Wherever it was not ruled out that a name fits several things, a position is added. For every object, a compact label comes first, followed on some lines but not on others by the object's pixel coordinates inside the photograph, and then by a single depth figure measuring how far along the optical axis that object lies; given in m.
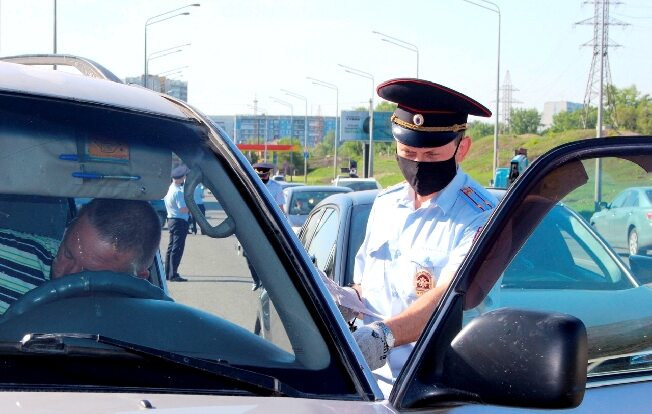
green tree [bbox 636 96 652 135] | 42.56
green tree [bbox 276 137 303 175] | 110.31
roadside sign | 74.94
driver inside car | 2.30
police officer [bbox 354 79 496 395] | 3.38
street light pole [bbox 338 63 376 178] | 56.68
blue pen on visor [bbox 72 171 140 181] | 2.32
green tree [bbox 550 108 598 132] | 72.12
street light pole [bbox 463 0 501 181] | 40.56
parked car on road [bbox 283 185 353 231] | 20.05
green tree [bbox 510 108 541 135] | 99.88
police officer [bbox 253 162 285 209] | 10.62
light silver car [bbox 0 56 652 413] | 1.90
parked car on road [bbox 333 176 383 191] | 31.64
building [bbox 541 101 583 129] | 78.12
